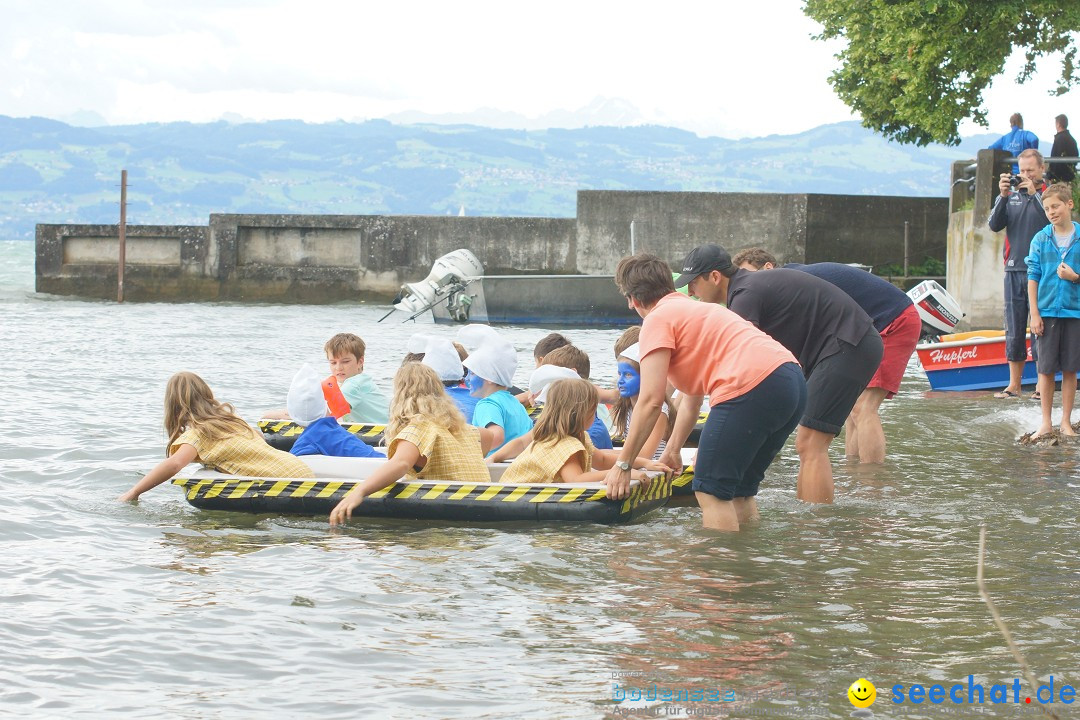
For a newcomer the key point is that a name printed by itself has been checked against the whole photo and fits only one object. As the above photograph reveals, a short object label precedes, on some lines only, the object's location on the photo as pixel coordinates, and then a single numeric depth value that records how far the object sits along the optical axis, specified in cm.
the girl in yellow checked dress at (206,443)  1526
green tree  4246
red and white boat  2668
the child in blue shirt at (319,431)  1598
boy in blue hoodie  1933
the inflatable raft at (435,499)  1383
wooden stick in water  513
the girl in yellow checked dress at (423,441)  1426
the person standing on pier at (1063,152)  3698
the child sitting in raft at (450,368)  1719
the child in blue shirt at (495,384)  1580
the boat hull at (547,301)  5453
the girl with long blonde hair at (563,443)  1419
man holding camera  2230
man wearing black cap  1386
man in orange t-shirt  1180
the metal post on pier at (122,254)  6493
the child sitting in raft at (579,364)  1619
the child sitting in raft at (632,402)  1576
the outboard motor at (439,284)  5366
